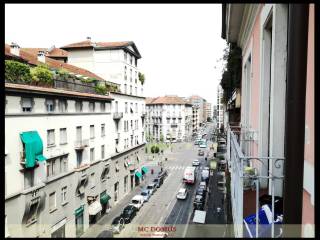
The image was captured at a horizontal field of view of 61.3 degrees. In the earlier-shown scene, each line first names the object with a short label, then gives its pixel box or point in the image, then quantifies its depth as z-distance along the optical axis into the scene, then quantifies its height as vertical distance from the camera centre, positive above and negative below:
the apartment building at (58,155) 11.27 -2.32
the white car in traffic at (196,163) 36.69 -6.63
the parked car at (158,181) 27.19 -6.94
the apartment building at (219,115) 70.84 -0.15
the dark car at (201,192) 22.97 -6.75
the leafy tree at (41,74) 12.09 +1.79
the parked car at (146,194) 22.89 -7.00
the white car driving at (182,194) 22.73 -6.76
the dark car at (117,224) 16.23 -7.07
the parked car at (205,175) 29.03 -6.73
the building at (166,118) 61.38 -0.88
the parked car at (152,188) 24.89 -6.97
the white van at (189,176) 27.77 -6.38
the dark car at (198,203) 20.55 -6.84
